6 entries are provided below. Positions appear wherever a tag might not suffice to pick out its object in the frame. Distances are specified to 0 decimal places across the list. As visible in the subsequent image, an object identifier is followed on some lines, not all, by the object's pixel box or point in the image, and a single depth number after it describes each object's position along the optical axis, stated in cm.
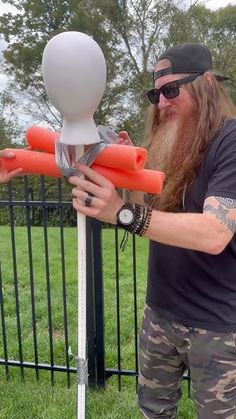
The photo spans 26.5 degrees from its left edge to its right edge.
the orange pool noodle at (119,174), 139
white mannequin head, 125
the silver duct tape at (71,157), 139
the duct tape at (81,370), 151
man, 173
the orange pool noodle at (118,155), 132
